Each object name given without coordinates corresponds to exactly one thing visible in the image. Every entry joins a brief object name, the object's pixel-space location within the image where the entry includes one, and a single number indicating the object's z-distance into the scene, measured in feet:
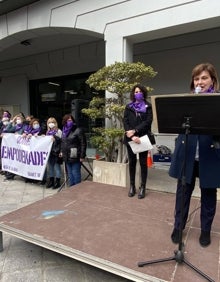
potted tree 14.89
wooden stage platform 7.82
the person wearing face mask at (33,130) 18.60
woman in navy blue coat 7.86
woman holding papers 12.90
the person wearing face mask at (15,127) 20.44
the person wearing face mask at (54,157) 17.52
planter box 15.43
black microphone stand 7.27
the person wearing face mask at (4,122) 21.59
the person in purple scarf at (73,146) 16.31
